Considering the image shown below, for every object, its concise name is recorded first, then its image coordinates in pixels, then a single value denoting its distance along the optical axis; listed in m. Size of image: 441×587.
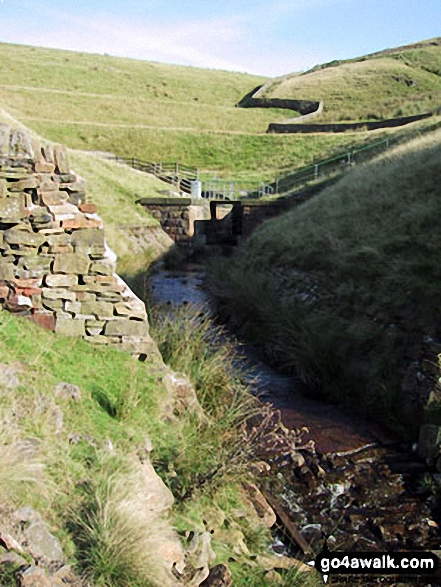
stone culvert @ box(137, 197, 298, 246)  23.38
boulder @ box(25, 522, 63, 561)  3.79
